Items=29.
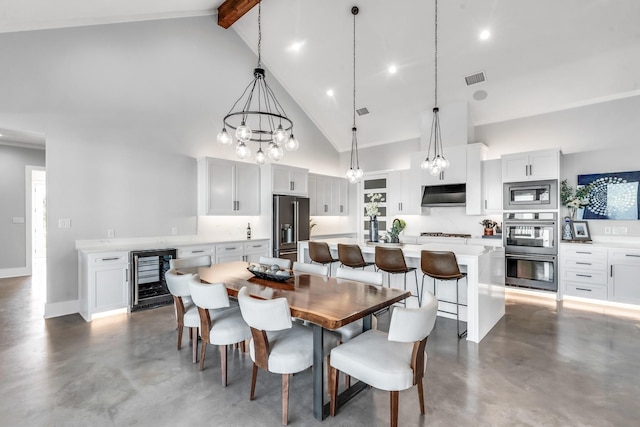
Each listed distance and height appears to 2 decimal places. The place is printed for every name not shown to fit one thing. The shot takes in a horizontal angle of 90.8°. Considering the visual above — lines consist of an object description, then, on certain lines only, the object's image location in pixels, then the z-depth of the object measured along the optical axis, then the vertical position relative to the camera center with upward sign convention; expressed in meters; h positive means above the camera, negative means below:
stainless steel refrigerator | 5.90 -0.24
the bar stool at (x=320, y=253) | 4.29 -0.57
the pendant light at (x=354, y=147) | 4.15 +1.62
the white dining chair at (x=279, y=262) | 3.50 -0.57
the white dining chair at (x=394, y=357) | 1.74 -0.89
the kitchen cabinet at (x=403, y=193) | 6.41 +0.39
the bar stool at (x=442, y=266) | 3.28 -0.58
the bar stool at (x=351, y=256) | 4.02 -0.57
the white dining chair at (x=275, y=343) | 1.89 -0.90
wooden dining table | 1.93 -0.61
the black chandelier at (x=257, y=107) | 6.11 +2.14
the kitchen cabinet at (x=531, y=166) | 4.88 +0.73
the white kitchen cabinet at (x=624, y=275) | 4.24 -0.89
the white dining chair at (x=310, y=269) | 3.16 -0.59
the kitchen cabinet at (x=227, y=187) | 5.38 +0.45
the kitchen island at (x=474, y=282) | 3.28 -0.83
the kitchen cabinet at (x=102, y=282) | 3.97 -0.91
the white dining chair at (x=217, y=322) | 2.33 -0.90
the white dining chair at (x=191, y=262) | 3.42 -0.56
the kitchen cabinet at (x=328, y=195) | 7.09 +0.40
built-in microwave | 4.88 +0.26
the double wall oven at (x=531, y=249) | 4.89 -0.61
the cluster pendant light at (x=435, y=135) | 5.41 +1.49
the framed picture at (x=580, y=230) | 4.89 -0.30
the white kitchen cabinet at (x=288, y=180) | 5.94 +0.64
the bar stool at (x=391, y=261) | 3.64 -0.57
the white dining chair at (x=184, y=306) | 2.72 -0.87
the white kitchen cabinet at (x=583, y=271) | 4.49 -0.89
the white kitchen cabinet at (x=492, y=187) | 5.43 +0.43
